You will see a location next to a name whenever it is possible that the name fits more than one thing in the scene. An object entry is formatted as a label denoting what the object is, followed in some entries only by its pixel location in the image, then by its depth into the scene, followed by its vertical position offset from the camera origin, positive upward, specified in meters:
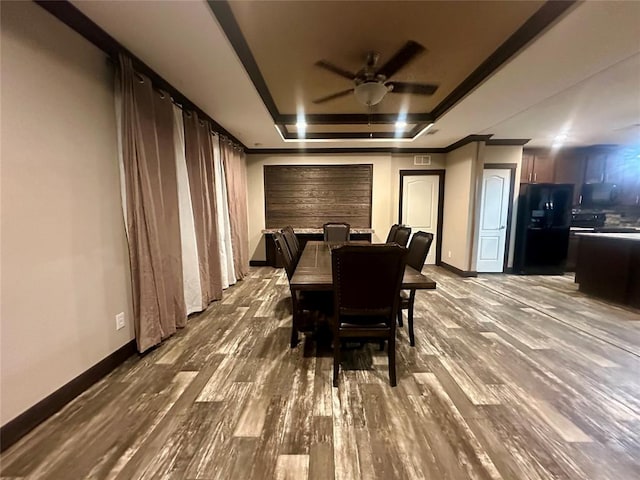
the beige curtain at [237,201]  4.61 +0.05
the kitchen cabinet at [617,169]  5.68 +0.65
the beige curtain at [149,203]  2.29 +0.01
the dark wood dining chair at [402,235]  3.30 -0.38
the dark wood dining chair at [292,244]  3.06 -0.49
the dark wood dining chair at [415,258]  2.58 -0.54
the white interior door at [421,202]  6.16 +0.02
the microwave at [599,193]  5.75 +0.17
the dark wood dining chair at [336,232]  4.79 -0.49
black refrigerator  5.17 -0.46
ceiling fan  2.45 +1.21
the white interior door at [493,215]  5.36 -0.24
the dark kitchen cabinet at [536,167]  5.64 +0.69
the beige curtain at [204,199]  3.36 +0.06
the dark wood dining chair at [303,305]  2.49 -0.90
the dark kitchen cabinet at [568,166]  5.71 +0.71
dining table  2.09 -0.58
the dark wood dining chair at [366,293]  1.83 -0.61
